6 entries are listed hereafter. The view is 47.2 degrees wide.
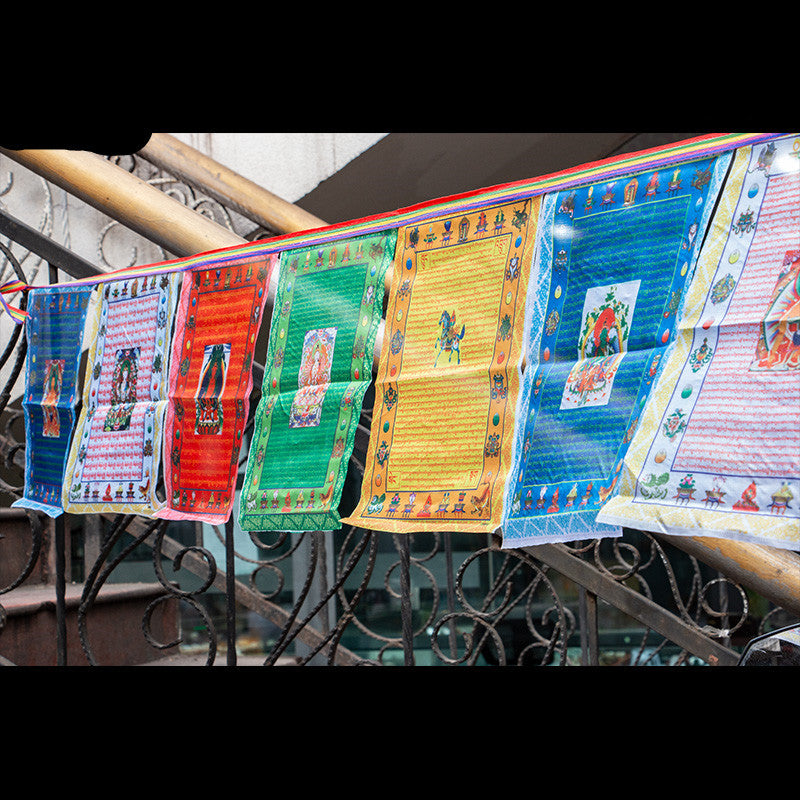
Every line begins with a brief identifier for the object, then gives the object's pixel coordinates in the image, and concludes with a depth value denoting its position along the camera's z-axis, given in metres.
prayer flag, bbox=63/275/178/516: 2.80
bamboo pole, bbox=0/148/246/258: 2.80
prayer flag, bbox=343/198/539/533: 2.18
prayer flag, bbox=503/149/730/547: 1.98
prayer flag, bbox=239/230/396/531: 2.42
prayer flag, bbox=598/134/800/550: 1.75
